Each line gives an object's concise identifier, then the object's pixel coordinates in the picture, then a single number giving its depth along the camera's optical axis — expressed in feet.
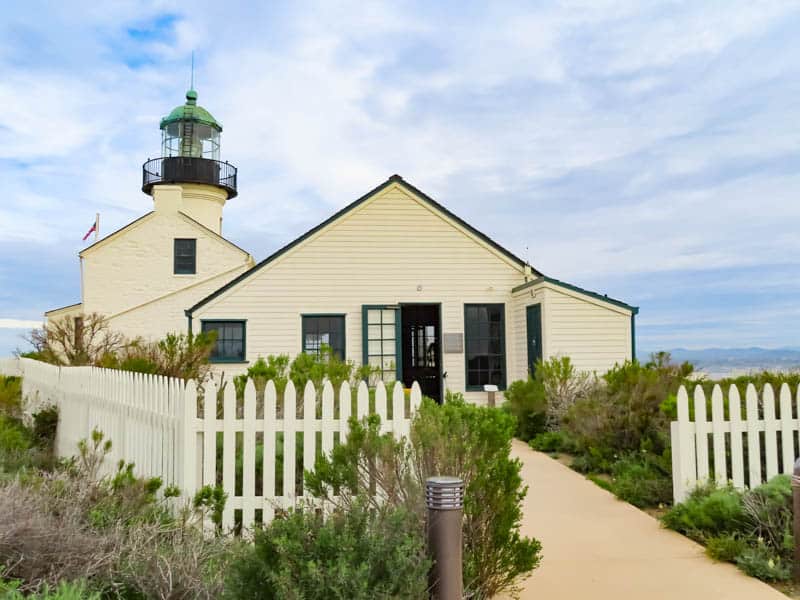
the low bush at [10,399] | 42.29
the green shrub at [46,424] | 37.99
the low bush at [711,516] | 18.84
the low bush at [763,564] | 16.15
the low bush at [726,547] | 17.25
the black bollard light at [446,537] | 12.02
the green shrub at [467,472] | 13.52
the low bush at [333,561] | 10.47
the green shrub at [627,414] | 27.35
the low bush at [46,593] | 10.00
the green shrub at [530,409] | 39.63
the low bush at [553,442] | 33.28
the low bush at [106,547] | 12.97
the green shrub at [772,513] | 17.40
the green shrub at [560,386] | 38.29
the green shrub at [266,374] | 30.89
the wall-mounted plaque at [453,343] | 50.78
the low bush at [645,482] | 23.30
